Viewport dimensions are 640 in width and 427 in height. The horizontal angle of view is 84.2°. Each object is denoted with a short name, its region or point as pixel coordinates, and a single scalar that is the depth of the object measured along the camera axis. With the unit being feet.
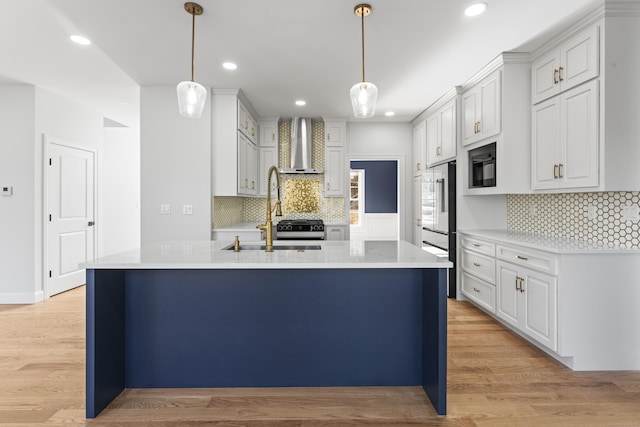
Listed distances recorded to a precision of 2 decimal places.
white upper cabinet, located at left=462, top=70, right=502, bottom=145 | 11.45
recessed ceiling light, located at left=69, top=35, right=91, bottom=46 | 9.75
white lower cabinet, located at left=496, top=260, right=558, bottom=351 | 8.49
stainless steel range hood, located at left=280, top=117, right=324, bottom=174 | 17.69
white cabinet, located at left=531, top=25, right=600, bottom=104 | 8.42
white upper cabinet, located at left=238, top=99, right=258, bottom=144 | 14.34
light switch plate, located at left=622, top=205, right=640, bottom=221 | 8.48
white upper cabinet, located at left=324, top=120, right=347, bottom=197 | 17.85
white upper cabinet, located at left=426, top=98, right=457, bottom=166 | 14.20
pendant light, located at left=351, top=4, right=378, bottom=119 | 7.52
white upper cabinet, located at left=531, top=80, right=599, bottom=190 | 8.46
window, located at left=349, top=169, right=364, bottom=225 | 26.14
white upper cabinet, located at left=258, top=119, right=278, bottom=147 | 17.98
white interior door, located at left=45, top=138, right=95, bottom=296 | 14.59
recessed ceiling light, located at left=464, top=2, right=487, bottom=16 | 8.13
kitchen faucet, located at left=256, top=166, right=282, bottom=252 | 8.07
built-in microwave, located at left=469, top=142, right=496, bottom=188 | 11.93
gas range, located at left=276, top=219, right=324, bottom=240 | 15.87
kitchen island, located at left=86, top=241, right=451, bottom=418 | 7.31
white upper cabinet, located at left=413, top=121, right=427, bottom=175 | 17.12
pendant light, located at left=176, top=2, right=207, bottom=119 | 7.61
